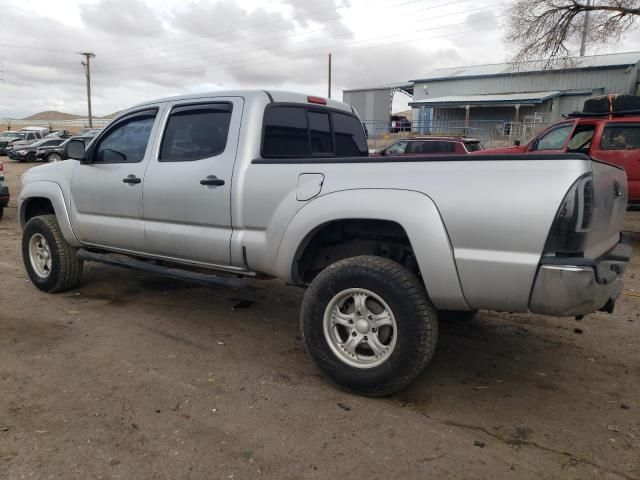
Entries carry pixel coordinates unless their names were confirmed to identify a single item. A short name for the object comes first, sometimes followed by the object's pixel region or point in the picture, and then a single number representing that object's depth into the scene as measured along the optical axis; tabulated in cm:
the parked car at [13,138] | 3328
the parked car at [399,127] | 3439
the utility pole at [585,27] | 2198
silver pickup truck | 262
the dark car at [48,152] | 2970
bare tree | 2097
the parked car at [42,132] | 4085
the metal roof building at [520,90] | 3303
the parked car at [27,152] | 2973
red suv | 873
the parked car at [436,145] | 1458
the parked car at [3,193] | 1030
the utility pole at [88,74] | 5822
